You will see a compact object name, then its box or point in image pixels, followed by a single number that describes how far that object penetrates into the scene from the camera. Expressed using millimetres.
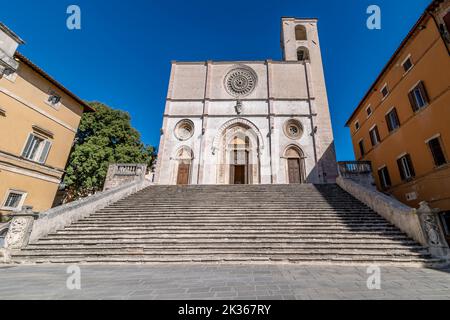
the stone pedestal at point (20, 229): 5938
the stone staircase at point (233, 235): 5680
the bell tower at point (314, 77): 17156
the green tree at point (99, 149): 17031
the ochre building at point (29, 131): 10914
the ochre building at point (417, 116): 9438
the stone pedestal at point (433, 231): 5422
